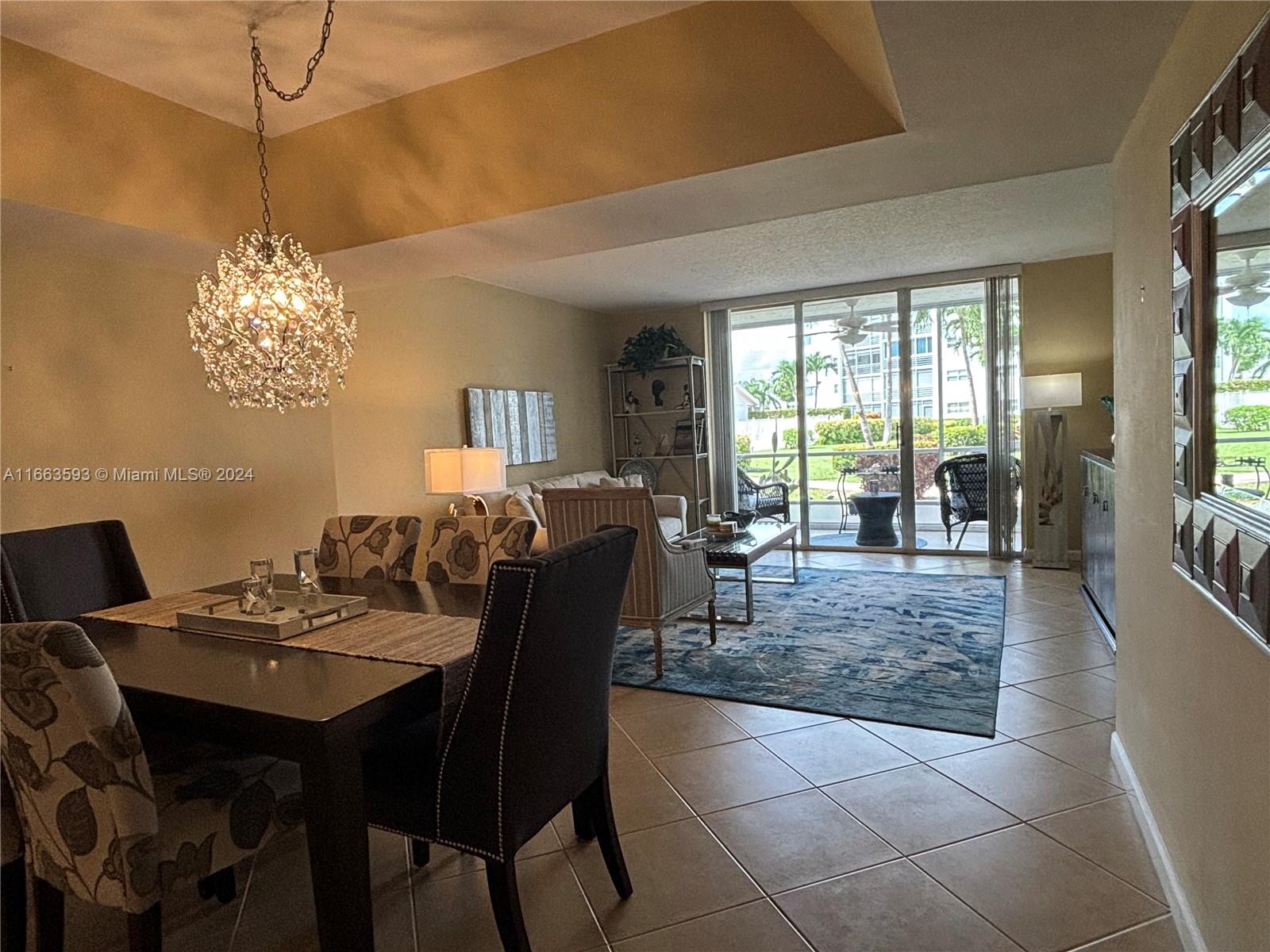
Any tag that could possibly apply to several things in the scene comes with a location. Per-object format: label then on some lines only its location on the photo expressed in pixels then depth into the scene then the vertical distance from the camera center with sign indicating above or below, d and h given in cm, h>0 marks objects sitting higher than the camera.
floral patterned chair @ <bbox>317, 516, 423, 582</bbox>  293 -40
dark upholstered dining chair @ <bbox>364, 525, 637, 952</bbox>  152 -65
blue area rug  326 -125
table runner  168 -50
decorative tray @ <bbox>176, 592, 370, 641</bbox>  198 -47
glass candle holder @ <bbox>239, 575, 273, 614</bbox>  215 -43
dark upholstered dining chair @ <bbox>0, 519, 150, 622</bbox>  242 -37
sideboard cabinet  381 -69
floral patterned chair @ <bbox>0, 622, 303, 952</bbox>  137 -71
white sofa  538 -44
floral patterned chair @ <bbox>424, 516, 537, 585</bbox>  266 -38
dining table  141 -53
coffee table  444 -76
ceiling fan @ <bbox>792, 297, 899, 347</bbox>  678 +94
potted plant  711 +88
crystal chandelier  242 +46
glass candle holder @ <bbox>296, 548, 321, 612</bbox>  224 -43
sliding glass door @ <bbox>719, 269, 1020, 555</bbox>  635 +12
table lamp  398 -13
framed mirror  120 +13
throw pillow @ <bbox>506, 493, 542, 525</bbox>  512 -45
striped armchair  361 -55
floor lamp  584 -63
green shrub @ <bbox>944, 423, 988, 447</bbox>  652 -15
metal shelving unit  730 +16
